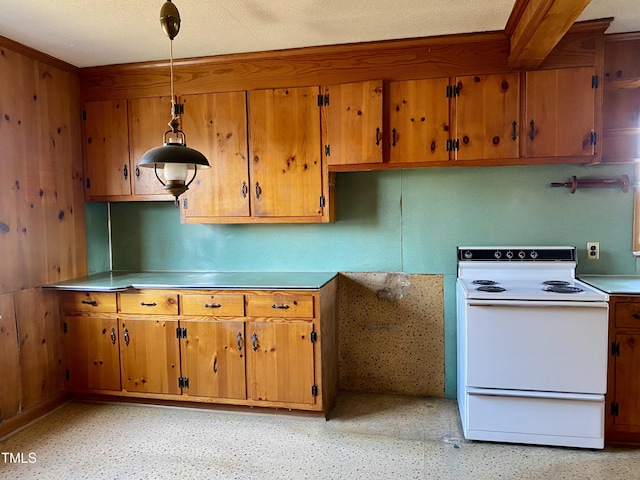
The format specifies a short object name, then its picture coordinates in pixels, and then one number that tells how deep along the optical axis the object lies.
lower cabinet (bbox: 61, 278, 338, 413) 2.75
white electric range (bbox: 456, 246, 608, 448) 2.34
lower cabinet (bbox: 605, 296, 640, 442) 2.40
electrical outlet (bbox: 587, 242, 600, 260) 2.90
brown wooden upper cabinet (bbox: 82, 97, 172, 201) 3.21
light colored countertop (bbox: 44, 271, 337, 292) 2.80
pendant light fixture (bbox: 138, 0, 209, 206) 1.89
